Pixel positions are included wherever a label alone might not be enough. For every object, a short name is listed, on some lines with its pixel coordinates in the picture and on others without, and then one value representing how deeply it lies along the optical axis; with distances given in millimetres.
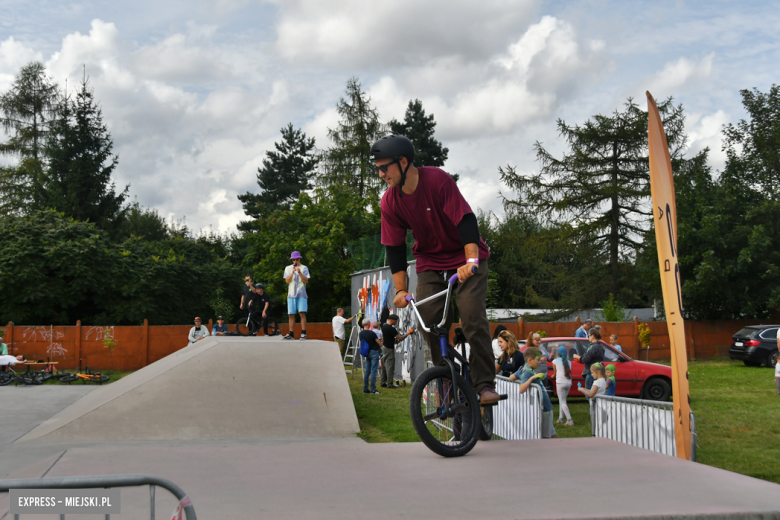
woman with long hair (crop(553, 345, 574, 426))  10992
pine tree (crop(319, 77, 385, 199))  43594
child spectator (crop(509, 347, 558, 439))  8086
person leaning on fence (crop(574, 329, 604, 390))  12148
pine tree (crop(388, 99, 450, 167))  48938
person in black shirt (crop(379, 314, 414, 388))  16534
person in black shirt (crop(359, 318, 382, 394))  15359
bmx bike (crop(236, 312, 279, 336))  15336
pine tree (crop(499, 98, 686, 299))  33734
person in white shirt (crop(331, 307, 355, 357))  19864
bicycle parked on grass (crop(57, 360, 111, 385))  18281
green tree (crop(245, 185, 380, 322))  37250
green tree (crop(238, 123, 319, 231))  54000
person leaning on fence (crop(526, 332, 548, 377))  11445
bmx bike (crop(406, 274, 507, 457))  4152
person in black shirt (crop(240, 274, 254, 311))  14416
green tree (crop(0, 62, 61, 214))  39750
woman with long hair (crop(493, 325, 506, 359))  11508
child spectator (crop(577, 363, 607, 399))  9342
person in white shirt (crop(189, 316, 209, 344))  22102
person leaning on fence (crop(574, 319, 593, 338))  17939
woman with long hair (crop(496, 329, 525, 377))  10727
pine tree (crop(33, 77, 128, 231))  39031
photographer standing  11523
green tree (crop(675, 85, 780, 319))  27406
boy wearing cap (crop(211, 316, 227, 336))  20938
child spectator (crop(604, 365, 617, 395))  10171
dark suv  22688
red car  13734
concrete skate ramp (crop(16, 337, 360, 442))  8906
